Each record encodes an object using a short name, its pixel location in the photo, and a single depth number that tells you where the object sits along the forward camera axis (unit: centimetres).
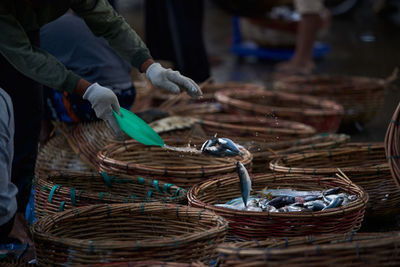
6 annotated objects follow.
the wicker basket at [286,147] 612
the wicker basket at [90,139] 639
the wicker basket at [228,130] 672
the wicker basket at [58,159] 648
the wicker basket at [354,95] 931
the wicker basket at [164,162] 524
